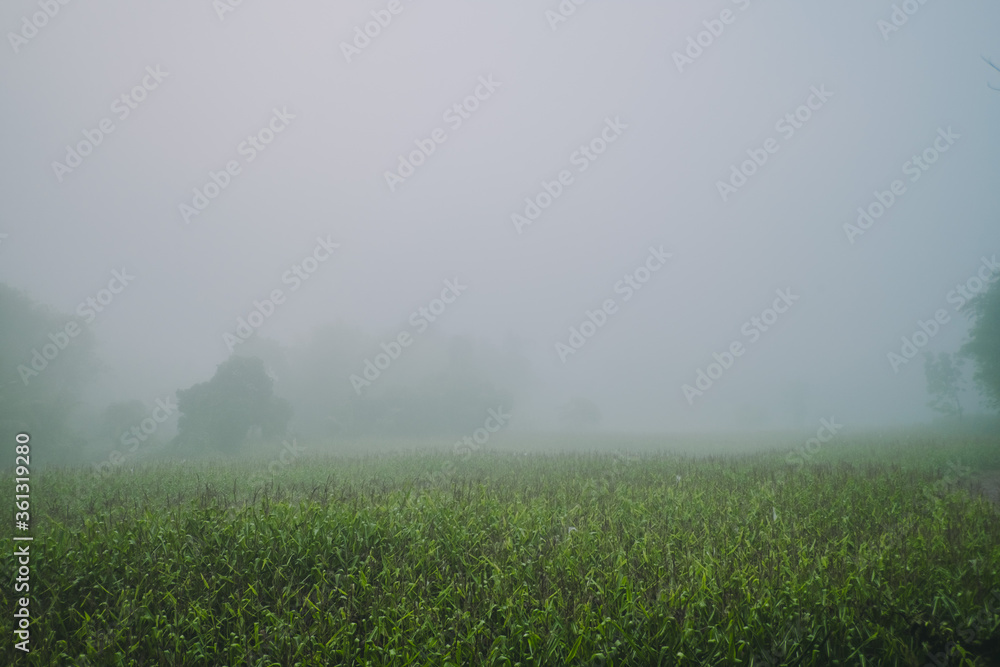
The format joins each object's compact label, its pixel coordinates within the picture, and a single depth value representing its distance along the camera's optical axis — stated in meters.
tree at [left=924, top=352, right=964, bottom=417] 53.41
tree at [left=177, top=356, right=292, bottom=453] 33.91
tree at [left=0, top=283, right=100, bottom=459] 26.67
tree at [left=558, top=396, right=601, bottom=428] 73.81
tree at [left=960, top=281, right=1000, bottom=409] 29.33
